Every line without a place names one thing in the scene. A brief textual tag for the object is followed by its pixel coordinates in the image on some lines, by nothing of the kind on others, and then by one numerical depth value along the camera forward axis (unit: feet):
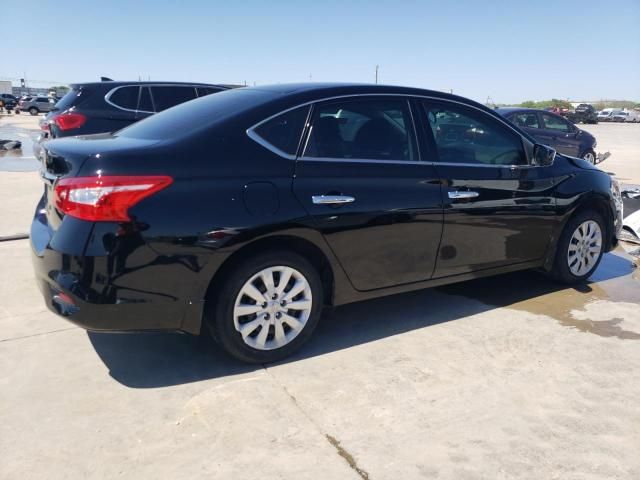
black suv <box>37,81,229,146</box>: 26.86
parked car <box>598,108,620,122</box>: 192.54
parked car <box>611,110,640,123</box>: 187.11
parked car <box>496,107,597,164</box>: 47.03
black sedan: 9.59
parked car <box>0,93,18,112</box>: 169.07
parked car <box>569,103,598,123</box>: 154.51
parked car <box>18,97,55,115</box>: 156.97
